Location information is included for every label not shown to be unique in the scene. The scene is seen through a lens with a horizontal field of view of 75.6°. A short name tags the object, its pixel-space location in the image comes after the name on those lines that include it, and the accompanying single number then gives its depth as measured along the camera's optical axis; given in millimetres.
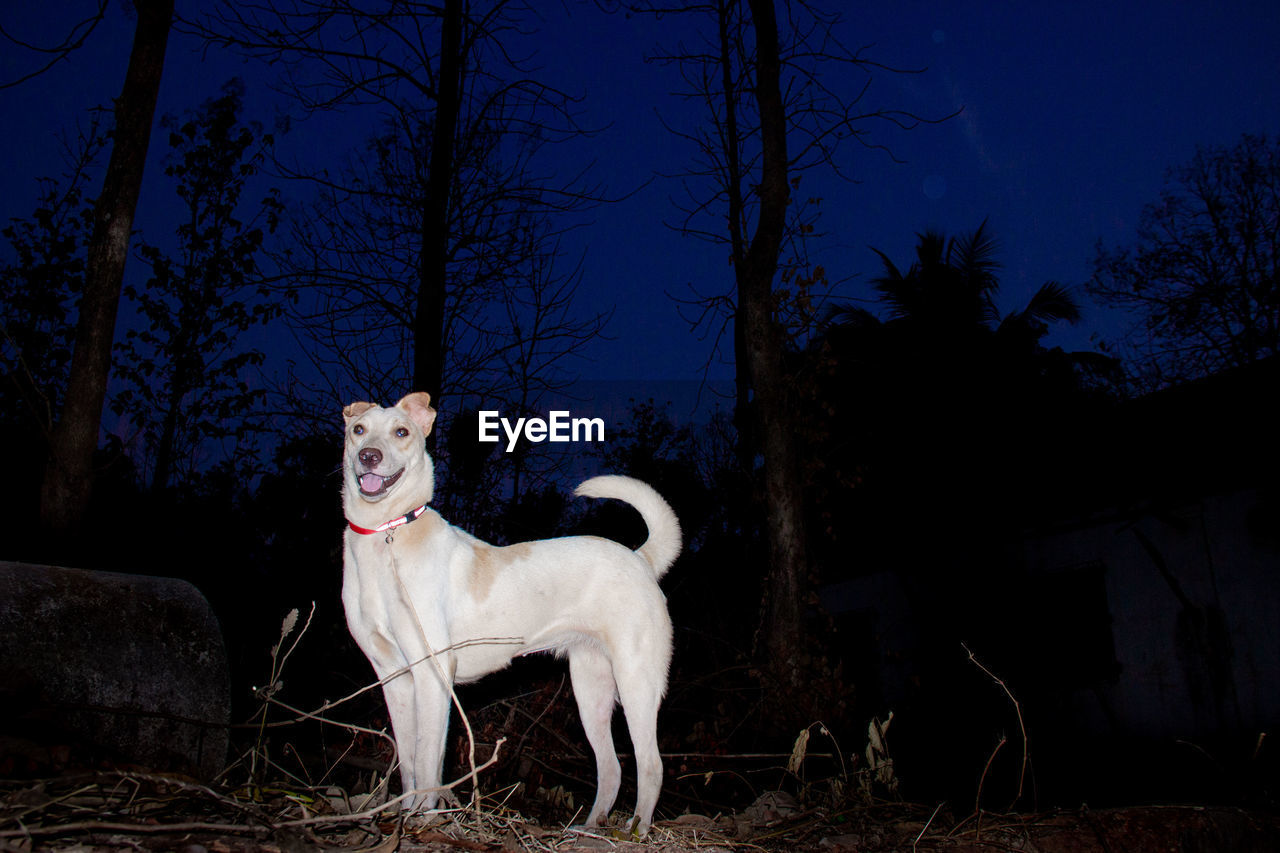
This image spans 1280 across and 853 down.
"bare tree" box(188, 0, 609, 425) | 8867
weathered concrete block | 2900
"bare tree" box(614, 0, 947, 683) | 6988
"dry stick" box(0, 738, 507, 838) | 1675
